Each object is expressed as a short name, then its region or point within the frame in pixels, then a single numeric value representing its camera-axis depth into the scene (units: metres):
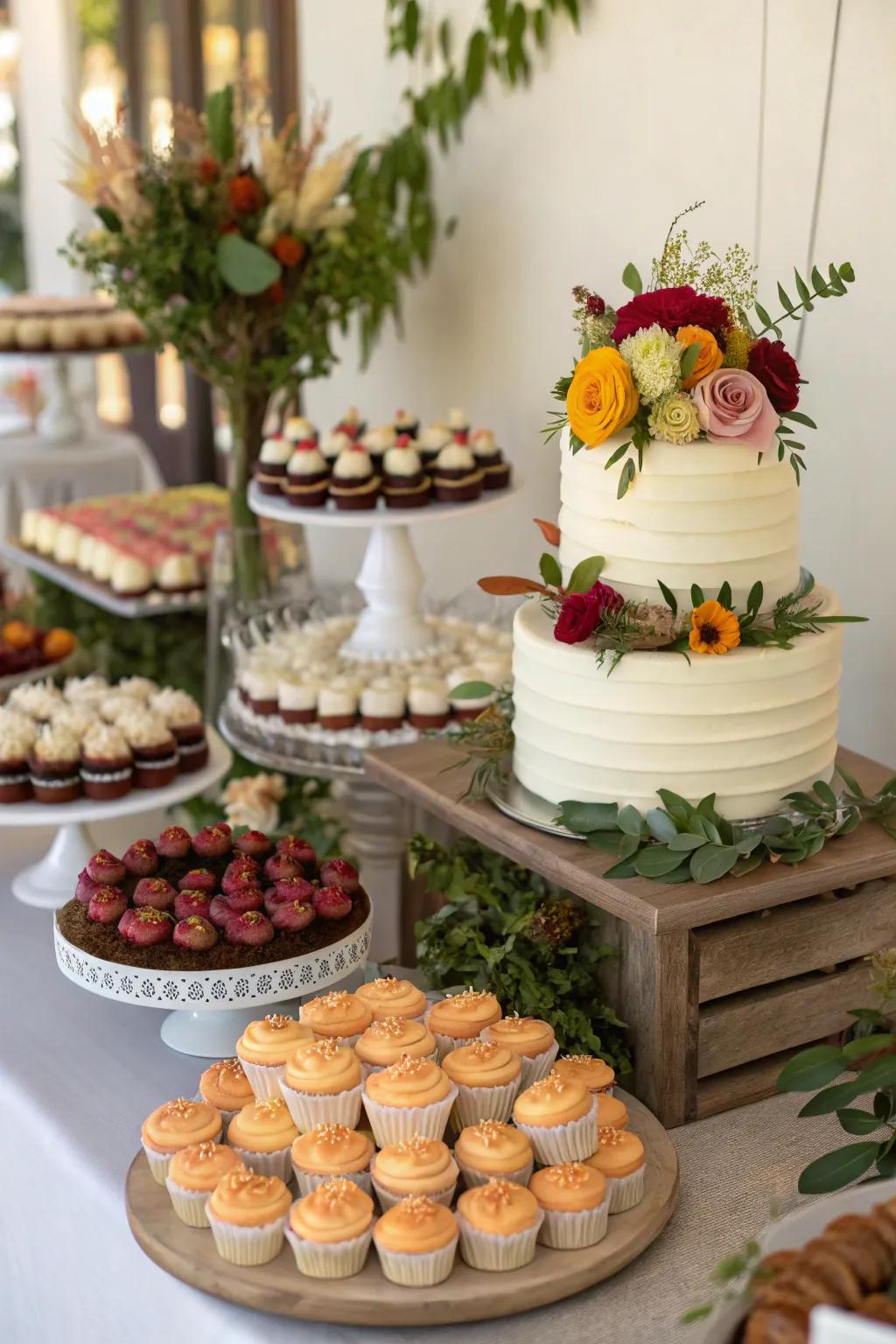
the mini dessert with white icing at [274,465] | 2.24
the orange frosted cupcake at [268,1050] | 1.19
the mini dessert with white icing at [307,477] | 2.16
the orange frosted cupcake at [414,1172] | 1.06
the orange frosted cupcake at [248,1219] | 1.04
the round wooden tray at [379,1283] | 1.02
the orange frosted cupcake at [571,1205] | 1.06
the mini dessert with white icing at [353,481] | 2.13
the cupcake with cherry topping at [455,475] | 2.18
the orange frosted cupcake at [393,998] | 1.27
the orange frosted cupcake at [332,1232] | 1.02
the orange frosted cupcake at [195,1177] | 1.08
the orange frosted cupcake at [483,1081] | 1.17
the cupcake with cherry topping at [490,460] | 2.26
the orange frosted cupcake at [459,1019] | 1.24
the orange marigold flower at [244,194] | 2.37
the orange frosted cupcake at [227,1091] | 1.20
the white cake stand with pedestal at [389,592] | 2.21
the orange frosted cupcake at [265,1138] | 1.13
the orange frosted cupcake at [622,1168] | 1.11
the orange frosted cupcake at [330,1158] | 1.08
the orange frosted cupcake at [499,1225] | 1.03
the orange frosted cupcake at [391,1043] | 1.19
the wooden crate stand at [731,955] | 1.27
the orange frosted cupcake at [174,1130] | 1.13
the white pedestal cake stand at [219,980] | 1.32
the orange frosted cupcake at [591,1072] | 1.20
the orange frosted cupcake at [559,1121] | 1.11
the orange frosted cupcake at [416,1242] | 1.01
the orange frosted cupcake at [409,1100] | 1.12
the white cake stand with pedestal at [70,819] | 1.71
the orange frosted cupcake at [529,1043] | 1.21
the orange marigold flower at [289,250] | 2.36
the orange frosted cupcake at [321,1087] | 1.14
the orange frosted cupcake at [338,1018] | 1.23
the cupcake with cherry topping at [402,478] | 2.14
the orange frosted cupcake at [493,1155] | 1.09
